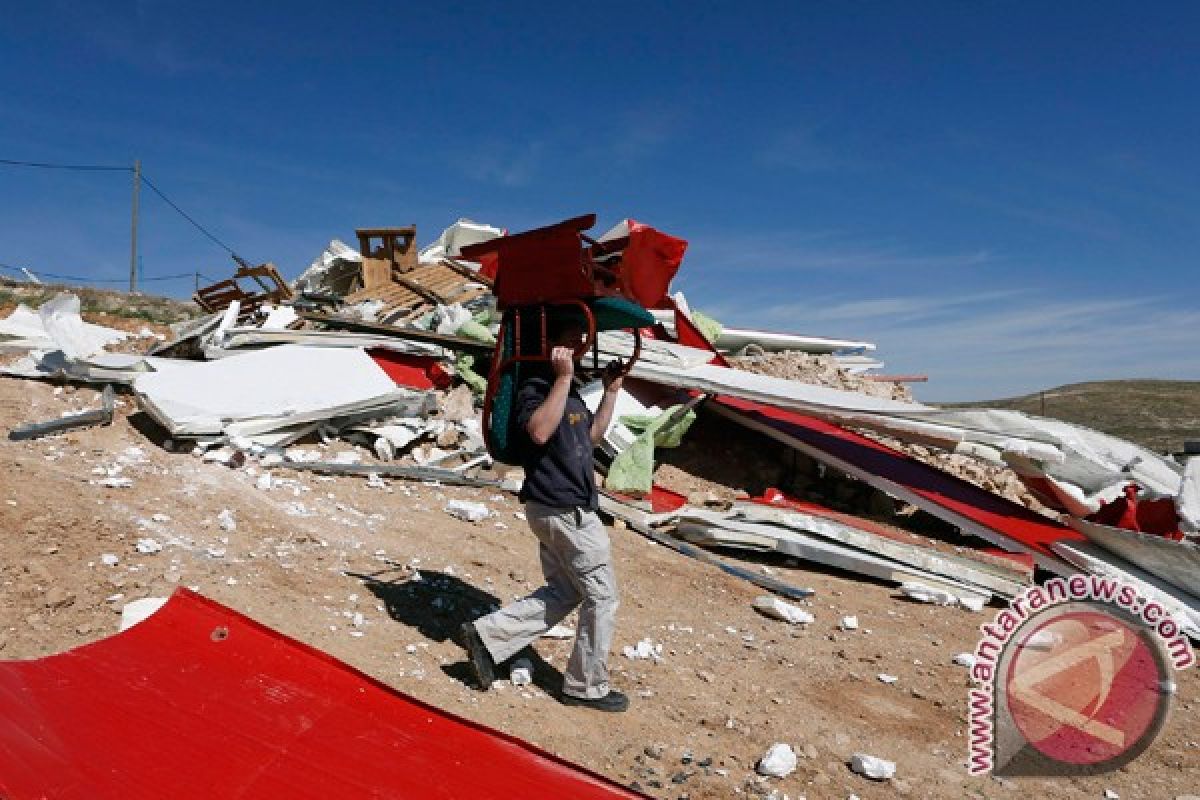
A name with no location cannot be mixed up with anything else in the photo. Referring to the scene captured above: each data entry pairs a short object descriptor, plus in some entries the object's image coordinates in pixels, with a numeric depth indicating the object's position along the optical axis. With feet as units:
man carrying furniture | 9.98
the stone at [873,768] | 9.81
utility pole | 81.35
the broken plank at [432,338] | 25.71
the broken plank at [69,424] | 17.75
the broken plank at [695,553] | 16.56
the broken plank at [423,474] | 19.34
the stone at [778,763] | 9.57
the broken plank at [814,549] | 18.20
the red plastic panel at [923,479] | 19.82
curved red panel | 7.35
